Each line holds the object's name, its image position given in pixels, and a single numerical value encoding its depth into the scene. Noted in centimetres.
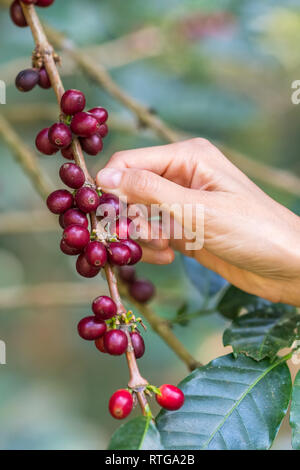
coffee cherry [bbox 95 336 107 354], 66
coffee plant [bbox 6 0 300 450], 64
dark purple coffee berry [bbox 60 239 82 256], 66
